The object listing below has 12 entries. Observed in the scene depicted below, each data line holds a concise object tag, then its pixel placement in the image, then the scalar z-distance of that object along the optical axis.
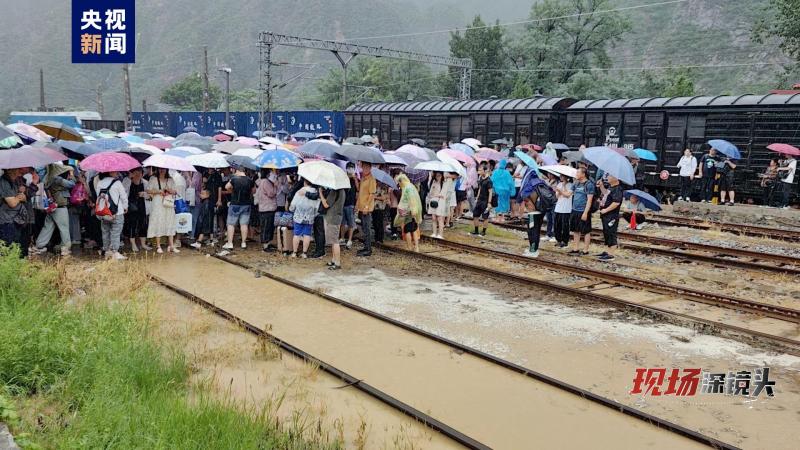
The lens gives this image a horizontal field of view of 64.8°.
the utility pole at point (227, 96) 32.78
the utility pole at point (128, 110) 28.95
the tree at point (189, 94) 72.62
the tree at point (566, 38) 50.41
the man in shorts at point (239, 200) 10.62
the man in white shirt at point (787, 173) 16.52
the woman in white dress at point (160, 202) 10.30
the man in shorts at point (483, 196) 12.89
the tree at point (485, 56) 56.28
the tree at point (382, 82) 66.75
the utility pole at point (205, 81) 40.82
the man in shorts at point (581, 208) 10.59
